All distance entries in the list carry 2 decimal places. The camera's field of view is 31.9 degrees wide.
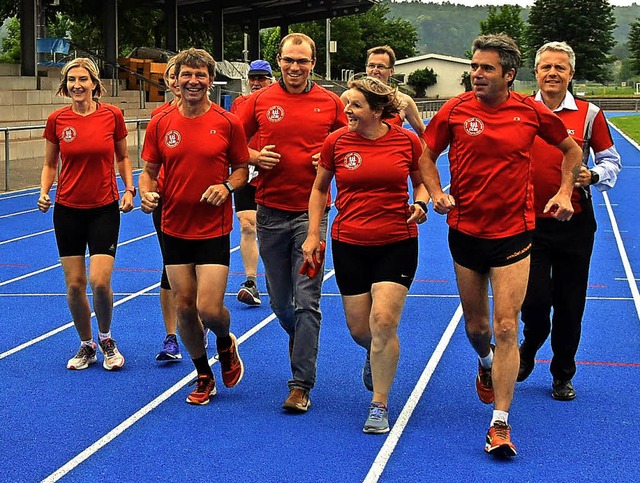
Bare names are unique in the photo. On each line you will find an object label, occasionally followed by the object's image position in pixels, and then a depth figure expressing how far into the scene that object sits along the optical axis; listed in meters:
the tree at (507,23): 116.69
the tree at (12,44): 67.81
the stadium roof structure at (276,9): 51.38
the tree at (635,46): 118.50
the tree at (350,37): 93.81
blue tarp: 35.38
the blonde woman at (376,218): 6.07
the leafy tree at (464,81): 105.18
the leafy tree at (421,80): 114.06
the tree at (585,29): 111.31
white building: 118.50
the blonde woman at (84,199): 7.49
